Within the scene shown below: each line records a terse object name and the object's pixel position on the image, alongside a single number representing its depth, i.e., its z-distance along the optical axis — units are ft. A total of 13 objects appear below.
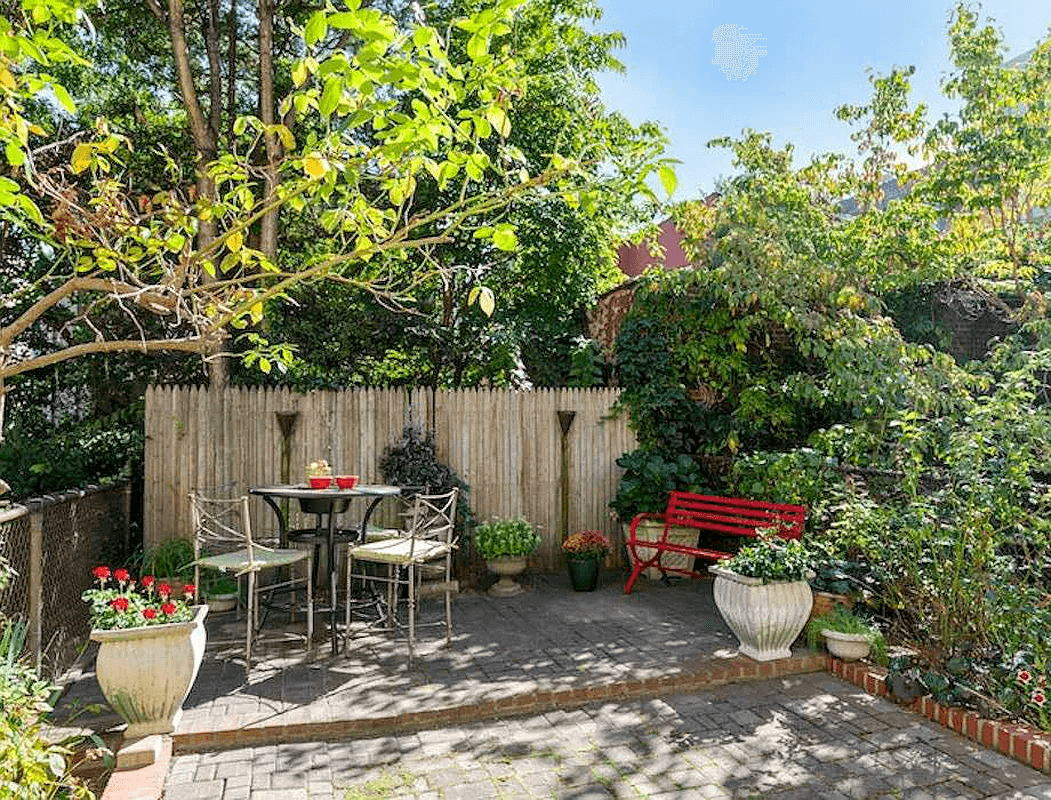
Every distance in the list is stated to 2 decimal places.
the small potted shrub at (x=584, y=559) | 20.44
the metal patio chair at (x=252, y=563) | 14.37
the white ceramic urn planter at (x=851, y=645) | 14.25
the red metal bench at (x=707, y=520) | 17.87
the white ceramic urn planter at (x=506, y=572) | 20.54
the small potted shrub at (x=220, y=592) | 17.83
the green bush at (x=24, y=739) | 7.73
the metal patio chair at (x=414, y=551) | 14.74
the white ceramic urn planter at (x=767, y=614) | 14.21
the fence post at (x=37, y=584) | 12.03
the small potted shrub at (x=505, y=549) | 20.49
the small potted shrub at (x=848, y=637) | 14.25
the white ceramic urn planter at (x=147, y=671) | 10.43
